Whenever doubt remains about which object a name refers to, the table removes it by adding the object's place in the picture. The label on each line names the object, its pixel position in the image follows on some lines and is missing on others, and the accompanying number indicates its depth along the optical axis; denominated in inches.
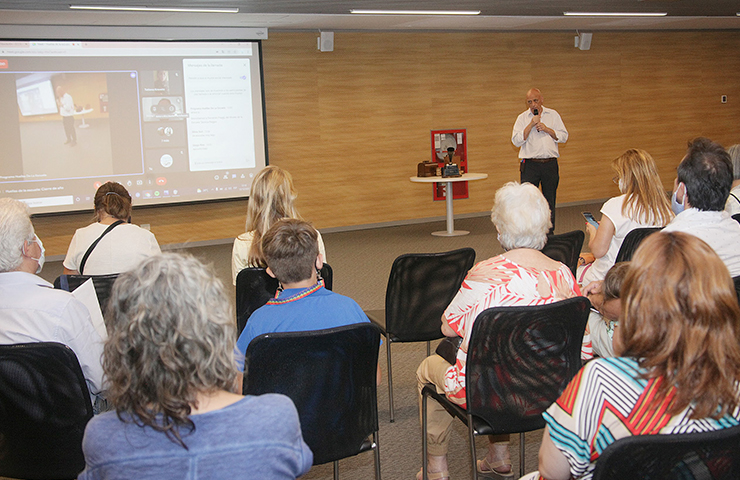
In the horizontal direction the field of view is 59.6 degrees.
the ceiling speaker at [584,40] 414.0
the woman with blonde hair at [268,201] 133.0
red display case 390.3
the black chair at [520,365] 83.1
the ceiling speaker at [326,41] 350.0
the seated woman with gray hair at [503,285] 89.5
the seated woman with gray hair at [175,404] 47.7
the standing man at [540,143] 306.0
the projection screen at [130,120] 294.5
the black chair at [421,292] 124.3
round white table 325.1
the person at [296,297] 83.0
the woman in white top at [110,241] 135.1
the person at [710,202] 106.1
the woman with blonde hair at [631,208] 136.2
